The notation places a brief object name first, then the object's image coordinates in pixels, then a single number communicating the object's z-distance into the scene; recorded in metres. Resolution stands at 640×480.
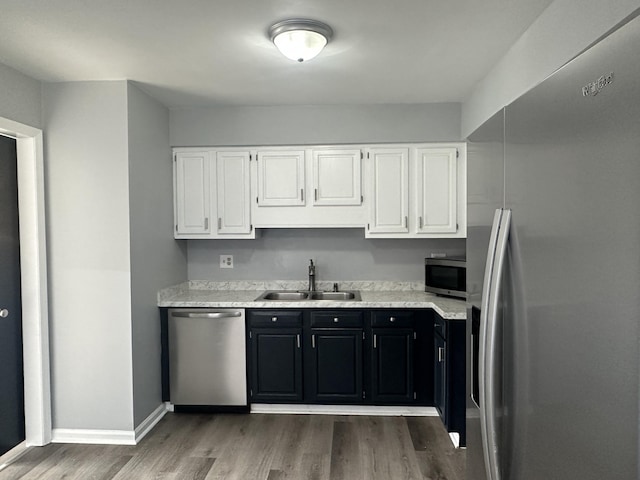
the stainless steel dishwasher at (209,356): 3.67
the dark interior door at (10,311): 2.97
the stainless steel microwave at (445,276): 3.58
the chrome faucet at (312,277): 4.14
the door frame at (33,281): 3.11
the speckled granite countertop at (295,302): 3.57
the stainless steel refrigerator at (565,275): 0.71
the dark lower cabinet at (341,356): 3.60
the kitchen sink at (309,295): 4.09
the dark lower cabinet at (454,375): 3.14
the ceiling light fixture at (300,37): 2.29
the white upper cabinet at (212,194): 3.93
